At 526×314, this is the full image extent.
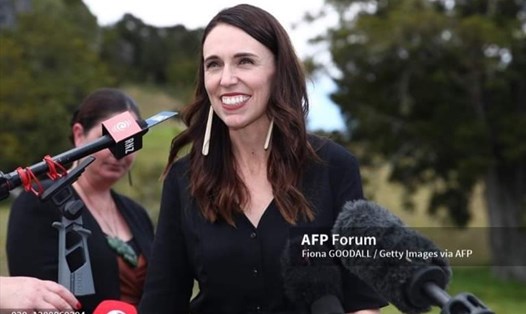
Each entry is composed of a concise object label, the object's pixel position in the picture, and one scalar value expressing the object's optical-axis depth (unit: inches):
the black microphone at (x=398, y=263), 134.0
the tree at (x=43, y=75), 799.7
